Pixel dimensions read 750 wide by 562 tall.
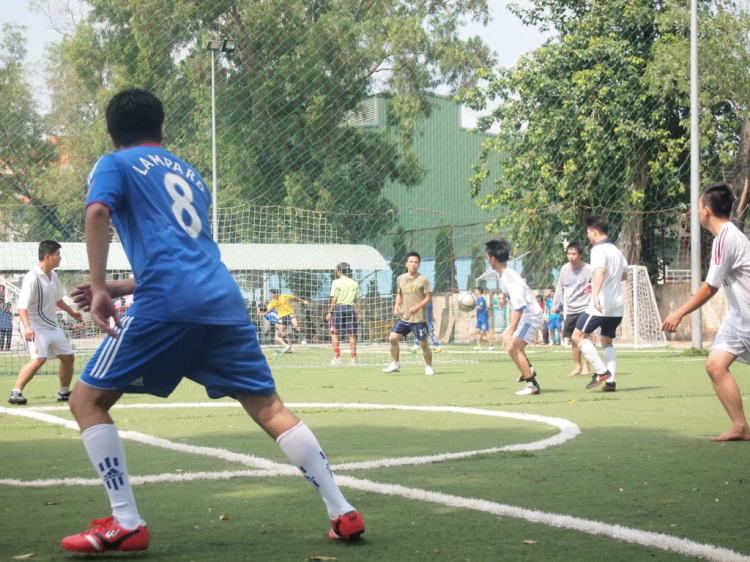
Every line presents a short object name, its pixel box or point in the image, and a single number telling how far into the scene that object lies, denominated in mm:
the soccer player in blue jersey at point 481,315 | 29705
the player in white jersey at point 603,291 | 11930
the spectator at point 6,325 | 26562
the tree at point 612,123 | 25281
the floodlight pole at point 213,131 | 23047
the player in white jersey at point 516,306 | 11391
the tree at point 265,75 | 23688
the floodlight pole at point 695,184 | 19109
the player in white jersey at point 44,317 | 11156
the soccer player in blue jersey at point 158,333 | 3969
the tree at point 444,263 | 33688
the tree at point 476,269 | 33188
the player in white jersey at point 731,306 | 6887
